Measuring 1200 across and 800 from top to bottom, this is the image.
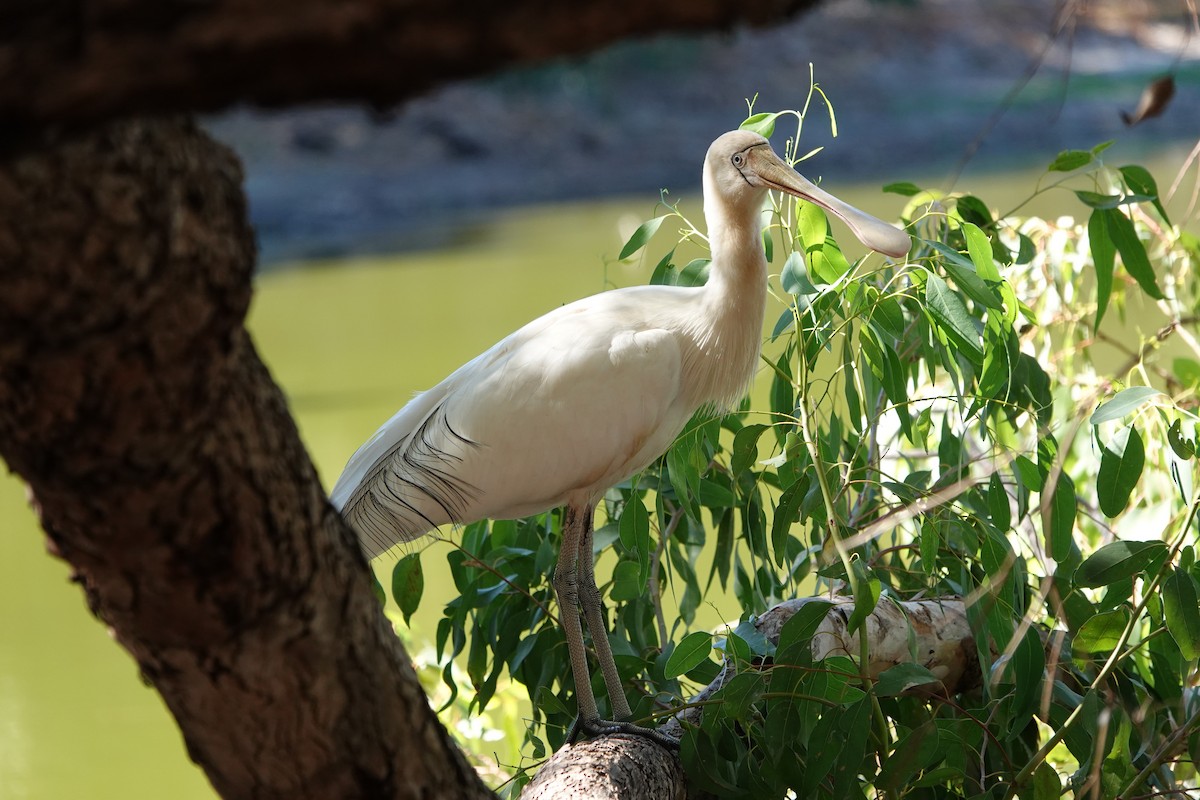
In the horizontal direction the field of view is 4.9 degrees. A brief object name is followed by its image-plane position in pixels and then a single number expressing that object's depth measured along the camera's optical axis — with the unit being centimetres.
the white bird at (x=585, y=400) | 1312
